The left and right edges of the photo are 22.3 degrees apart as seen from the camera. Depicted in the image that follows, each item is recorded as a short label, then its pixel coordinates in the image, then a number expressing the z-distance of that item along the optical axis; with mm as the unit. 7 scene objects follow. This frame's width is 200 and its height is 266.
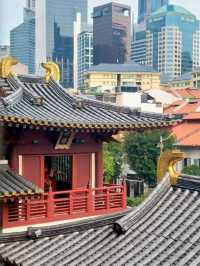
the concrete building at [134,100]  61031
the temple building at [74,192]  8359
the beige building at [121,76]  123312
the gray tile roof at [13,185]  11953
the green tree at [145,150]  43031
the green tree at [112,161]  41125
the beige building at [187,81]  132288
